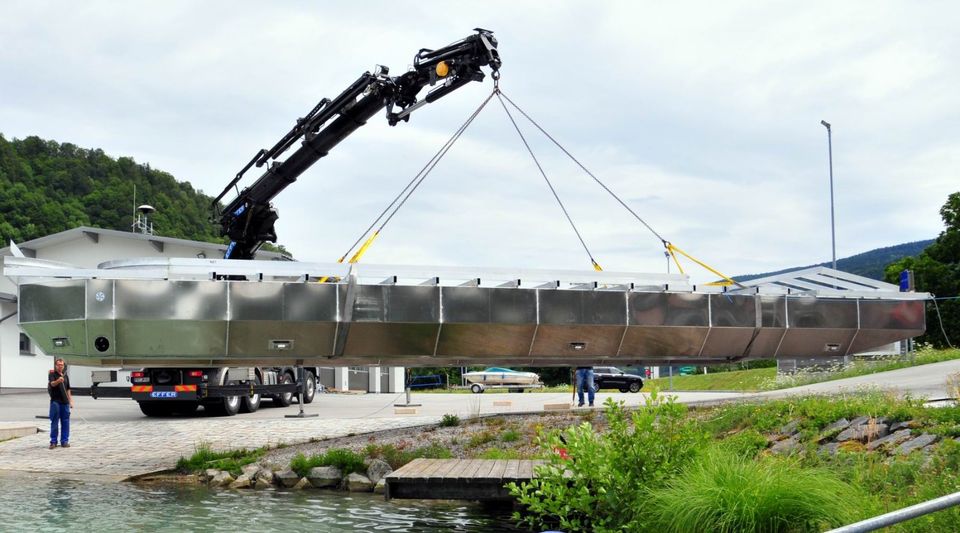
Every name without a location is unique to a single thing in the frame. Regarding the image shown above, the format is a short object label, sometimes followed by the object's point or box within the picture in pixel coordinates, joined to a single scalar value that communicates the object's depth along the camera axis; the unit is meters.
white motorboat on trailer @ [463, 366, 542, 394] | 48.27
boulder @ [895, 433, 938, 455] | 9.51
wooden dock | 11.14
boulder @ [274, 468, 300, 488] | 14.77
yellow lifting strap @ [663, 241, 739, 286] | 15.15
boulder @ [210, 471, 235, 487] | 14.91
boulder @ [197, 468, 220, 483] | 15.19
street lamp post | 33.47
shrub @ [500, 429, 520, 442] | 16.23
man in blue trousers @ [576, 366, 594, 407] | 22.67
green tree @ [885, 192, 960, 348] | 50.49
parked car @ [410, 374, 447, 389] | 55.93
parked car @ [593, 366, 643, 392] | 41.78
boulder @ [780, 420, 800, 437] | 11.93
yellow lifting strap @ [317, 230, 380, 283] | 13.97
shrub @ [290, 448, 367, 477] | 14.79
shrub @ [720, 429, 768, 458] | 11.19
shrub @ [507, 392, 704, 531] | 8.66
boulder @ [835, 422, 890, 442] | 10.50
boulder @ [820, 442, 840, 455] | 10.47
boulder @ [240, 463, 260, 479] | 15.04
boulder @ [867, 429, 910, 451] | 10.03
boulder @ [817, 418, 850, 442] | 11.15
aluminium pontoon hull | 13.35
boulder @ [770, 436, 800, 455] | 11.03
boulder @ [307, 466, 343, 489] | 14.66
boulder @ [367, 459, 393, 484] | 14.35
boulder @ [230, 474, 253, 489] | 14.77
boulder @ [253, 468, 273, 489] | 14.79
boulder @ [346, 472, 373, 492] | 14.27
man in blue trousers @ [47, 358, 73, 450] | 17.45
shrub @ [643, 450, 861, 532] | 7.59
